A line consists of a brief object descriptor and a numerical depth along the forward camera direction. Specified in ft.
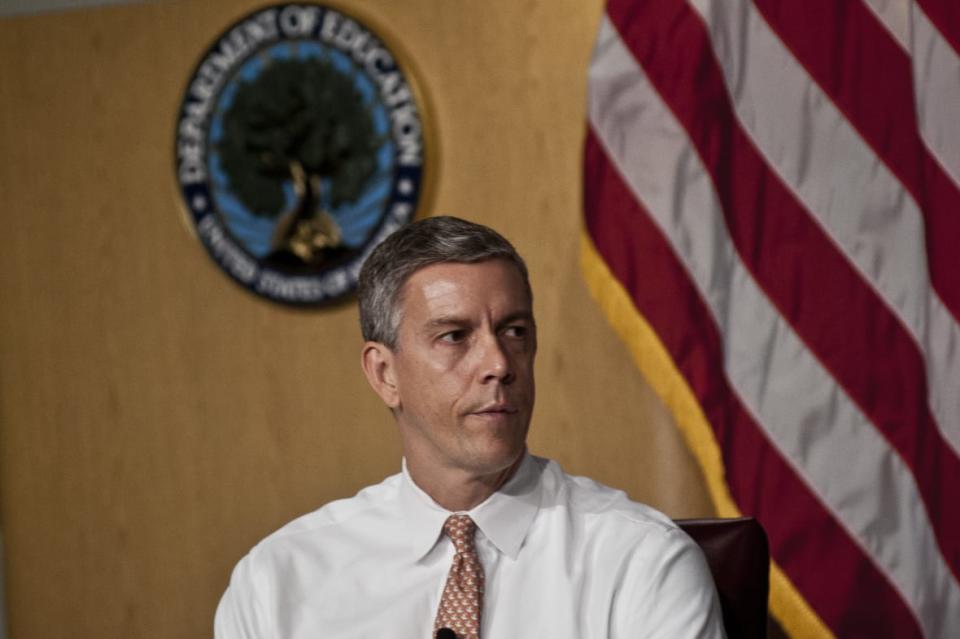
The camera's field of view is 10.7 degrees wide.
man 15.92
